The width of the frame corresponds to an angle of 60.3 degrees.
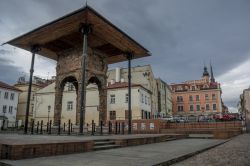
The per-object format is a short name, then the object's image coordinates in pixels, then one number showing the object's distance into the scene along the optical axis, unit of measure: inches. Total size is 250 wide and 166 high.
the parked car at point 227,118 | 1266.0
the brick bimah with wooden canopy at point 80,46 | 574.7
